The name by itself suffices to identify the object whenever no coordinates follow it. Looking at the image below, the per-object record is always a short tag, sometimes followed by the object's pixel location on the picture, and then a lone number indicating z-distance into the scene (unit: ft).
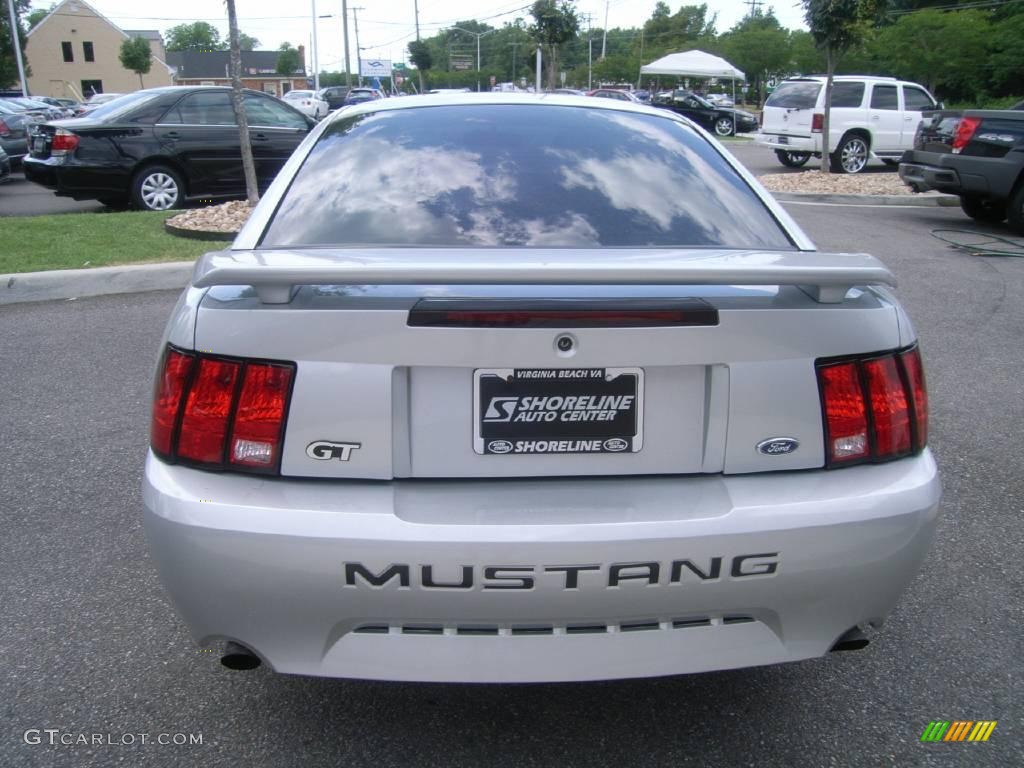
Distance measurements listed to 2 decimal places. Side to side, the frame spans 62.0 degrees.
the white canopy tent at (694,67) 108.68
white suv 53.16
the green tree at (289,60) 304.71
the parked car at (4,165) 42.47
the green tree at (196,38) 388.62
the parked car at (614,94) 90.26
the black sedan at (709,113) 99.91
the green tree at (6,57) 169.67
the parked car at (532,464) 5.88
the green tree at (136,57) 202.28
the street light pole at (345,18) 151.06
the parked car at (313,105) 105.09
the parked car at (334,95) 121.72
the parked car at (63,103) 94.17
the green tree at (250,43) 404.73
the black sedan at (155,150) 31.78
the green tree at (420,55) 181.53
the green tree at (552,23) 94.53
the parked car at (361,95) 105.62
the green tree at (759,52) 179.63
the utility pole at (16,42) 134.62
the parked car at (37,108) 58.51
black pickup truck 31.81
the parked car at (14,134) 50.26
